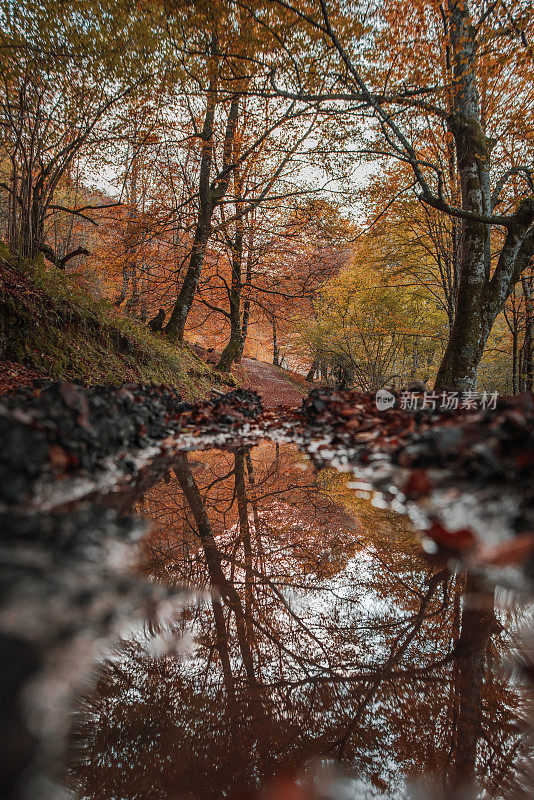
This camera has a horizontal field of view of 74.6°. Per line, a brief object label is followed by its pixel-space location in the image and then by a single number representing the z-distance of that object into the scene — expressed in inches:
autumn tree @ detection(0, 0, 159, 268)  213.6
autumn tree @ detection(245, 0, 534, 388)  206.1
